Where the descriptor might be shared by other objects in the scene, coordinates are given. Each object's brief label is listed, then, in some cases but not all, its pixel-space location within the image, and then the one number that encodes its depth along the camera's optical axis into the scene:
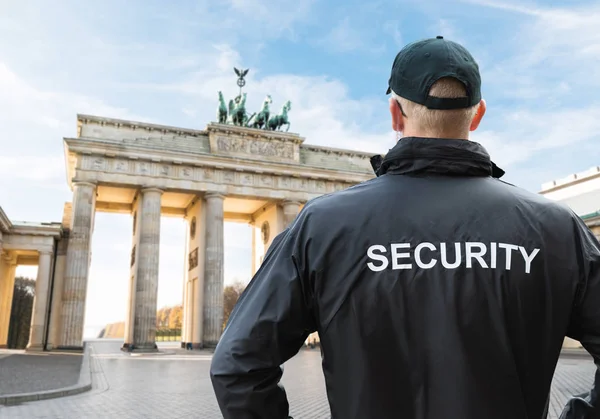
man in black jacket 1.46
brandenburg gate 34.59
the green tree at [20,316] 45.88
